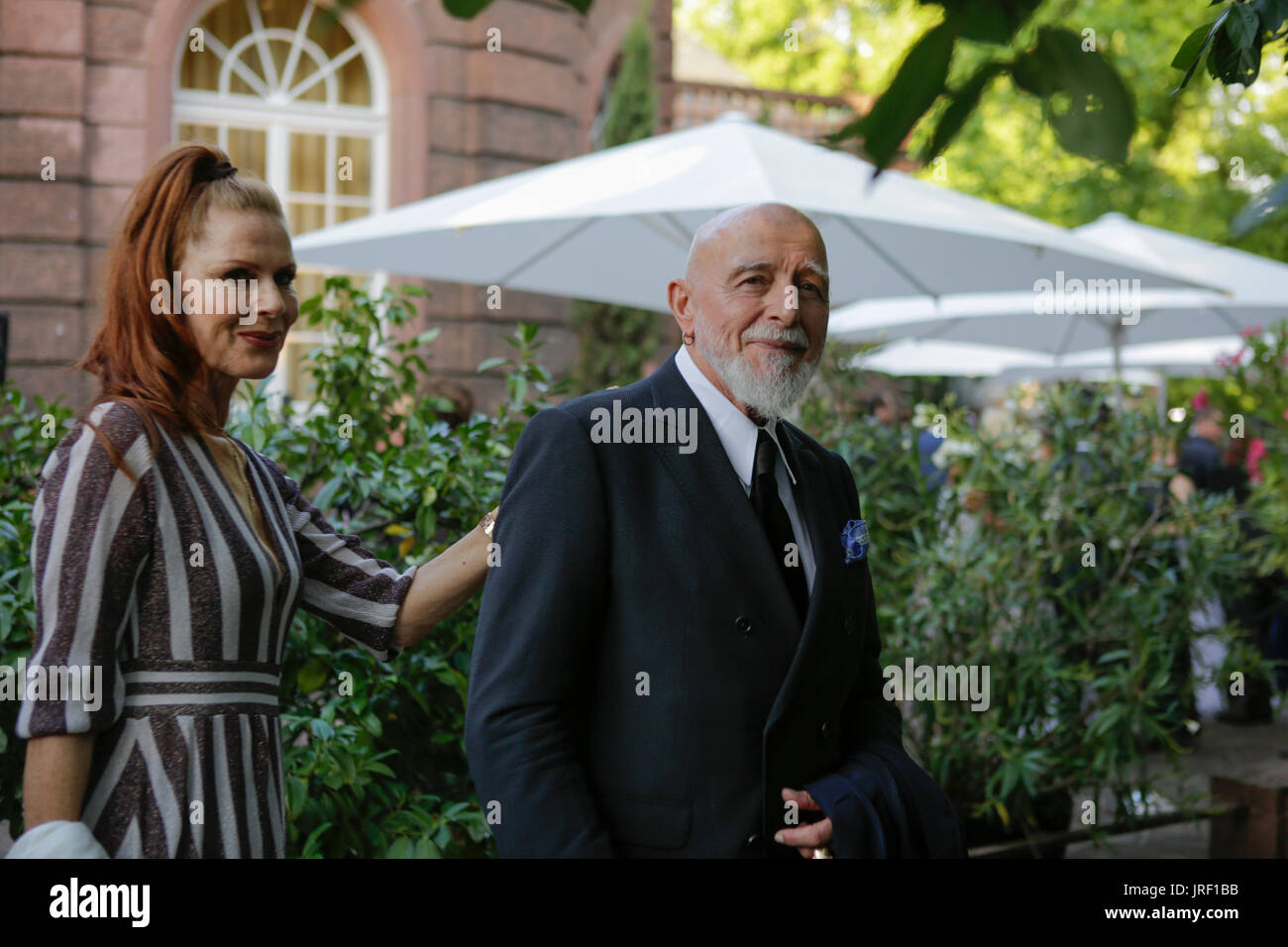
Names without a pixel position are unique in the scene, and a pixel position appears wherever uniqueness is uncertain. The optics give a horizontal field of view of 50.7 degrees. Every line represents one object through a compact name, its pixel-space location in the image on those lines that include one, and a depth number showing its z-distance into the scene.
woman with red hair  1.84
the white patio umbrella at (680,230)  5.93
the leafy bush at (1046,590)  4.96
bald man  2.07
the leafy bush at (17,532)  2.88
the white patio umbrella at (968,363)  15.24
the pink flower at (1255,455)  7.58
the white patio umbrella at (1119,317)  10.39
